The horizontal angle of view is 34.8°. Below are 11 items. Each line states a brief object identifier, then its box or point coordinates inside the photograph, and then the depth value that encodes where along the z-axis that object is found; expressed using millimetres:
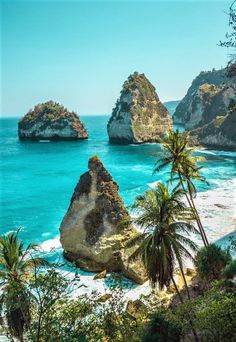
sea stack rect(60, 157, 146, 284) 39156
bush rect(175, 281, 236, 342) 17750
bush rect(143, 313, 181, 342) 20266
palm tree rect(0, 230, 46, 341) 23156
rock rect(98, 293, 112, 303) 30484
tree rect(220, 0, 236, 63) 15673
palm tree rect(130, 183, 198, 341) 26156
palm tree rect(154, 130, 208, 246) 33344
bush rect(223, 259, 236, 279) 27875
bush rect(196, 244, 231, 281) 31453
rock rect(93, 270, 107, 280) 37594
